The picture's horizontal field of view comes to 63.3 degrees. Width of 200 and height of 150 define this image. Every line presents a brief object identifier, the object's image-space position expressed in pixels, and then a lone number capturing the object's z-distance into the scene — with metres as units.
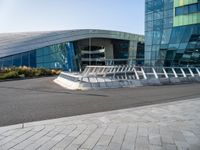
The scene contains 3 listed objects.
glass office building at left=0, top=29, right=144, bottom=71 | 29.75
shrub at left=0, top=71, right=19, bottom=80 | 17.10
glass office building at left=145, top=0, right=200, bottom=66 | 22.92
